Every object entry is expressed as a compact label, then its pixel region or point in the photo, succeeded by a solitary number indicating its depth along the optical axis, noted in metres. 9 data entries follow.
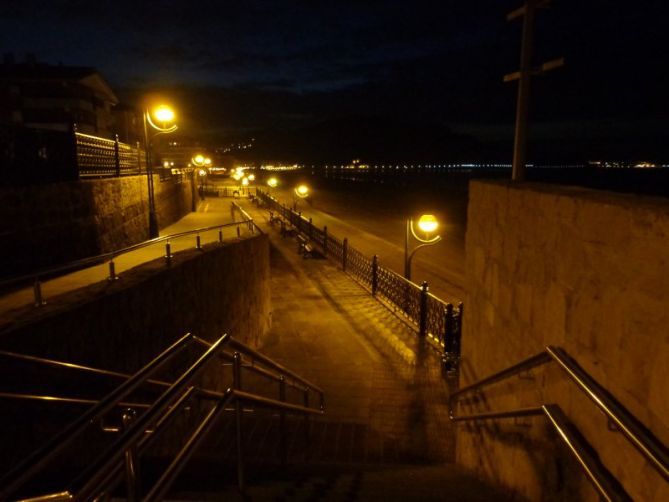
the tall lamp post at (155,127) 12.94
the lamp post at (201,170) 44.97
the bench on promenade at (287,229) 24.23
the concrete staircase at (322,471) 3.49
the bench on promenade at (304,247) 19.25
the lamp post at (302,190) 32.38
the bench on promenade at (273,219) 27.83
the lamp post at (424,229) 10.69
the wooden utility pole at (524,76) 4.99
